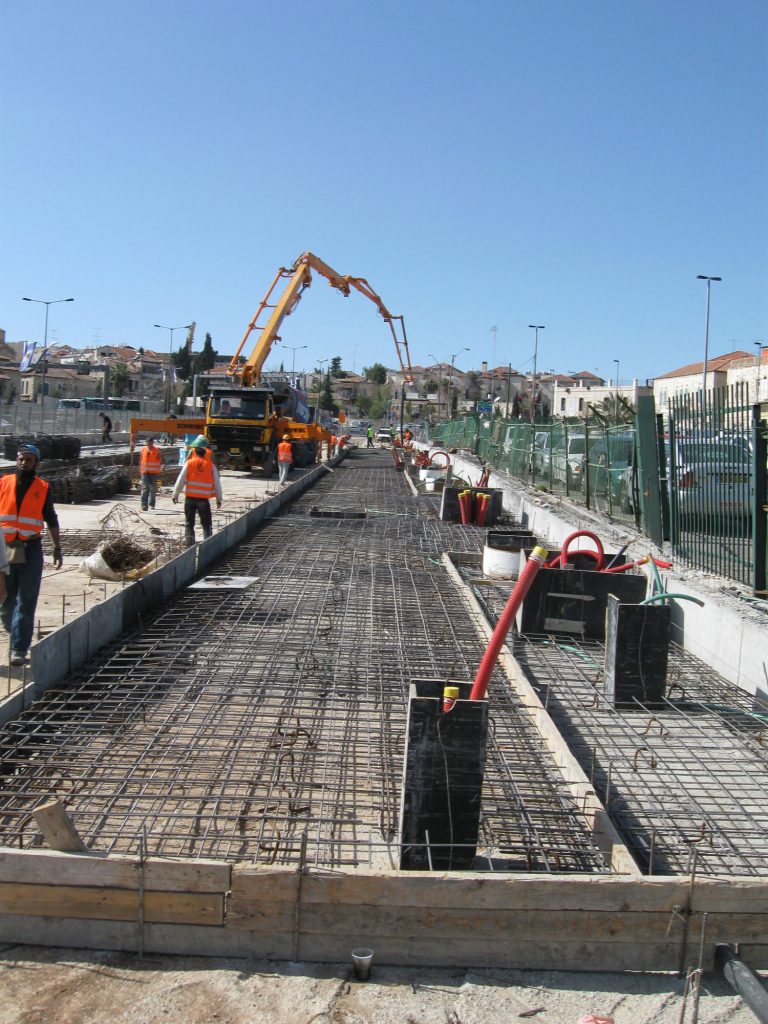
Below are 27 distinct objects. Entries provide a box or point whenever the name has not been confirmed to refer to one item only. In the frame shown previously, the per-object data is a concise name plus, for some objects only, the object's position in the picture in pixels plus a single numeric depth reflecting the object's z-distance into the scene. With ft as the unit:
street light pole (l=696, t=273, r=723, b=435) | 144.46
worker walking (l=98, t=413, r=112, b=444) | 131.23
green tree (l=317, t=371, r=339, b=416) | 408.83
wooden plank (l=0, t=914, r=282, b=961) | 11.06
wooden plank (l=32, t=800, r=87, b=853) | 11.08
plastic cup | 10.61
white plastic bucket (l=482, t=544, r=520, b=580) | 33.30
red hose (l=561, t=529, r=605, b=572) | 25.28
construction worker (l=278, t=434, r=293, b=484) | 74.79
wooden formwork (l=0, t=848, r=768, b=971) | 10.94
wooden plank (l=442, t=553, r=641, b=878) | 12.18
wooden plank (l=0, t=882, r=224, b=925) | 11.00
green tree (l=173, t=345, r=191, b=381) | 449.89
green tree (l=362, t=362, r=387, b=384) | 562.66
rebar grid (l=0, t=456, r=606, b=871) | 13.06
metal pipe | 9.87
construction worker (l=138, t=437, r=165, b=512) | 53.52
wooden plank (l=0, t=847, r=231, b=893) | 10.98
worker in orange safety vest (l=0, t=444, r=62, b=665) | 19.60
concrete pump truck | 79.97
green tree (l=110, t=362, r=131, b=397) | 342.23
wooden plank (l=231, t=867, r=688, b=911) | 10.91
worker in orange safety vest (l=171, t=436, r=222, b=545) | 35.94
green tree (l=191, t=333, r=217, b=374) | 441.68
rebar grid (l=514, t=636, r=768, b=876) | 13.58
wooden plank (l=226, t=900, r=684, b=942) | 10.98
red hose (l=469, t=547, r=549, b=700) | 11.66
